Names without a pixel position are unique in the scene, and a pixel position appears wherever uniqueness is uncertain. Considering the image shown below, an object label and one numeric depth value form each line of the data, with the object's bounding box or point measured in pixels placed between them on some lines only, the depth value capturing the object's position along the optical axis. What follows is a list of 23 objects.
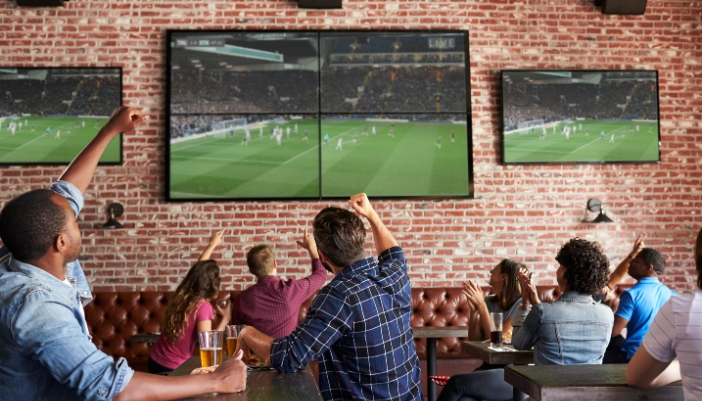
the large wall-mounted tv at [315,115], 6.18
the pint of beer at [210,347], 2.38
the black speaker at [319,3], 6.26
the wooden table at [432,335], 4.83
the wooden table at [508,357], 3.39
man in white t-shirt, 1.85
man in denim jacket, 1.50
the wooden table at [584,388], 2.01
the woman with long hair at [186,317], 4.03
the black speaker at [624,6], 6.44
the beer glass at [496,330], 3.66
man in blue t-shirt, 4.59
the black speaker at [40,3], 6.20
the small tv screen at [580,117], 6.34
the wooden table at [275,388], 1.90
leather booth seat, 5.84
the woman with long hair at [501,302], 4.12
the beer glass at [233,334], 2.52
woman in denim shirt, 3.10
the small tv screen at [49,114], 6.17
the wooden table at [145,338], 5.00
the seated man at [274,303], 3.97
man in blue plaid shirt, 2.29
